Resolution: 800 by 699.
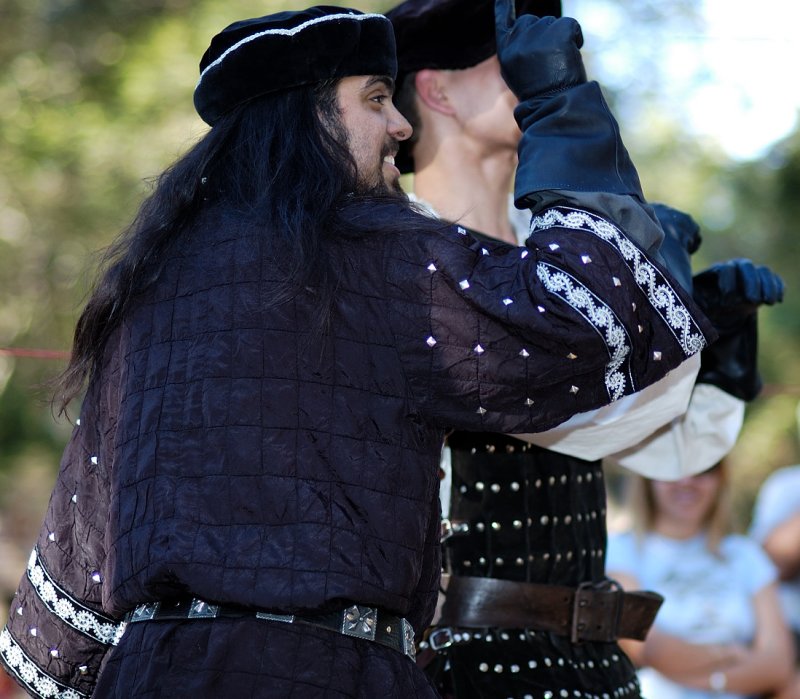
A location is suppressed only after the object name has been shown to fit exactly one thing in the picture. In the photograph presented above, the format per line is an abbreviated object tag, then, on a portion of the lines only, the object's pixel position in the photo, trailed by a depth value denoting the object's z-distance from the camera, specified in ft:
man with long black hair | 11.50
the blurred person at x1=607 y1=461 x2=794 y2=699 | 26.20
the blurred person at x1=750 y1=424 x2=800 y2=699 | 29.40
